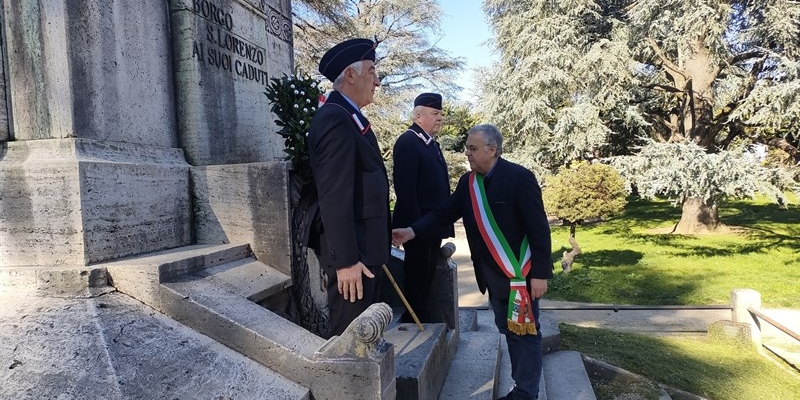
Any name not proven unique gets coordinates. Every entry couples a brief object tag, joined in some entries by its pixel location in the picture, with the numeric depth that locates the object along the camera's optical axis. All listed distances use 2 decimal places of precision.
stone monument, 2.06
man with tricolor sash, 2.91
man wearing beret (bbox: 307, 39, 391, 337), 2.32
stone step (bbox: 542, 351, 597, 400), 3.87
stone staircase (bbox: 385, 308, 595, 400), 2.71
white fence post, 6.12
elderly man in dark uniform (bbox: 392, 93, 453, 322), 3.51
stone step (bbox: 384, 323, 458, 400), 2.55
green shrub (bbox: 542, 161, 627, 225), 10.28
